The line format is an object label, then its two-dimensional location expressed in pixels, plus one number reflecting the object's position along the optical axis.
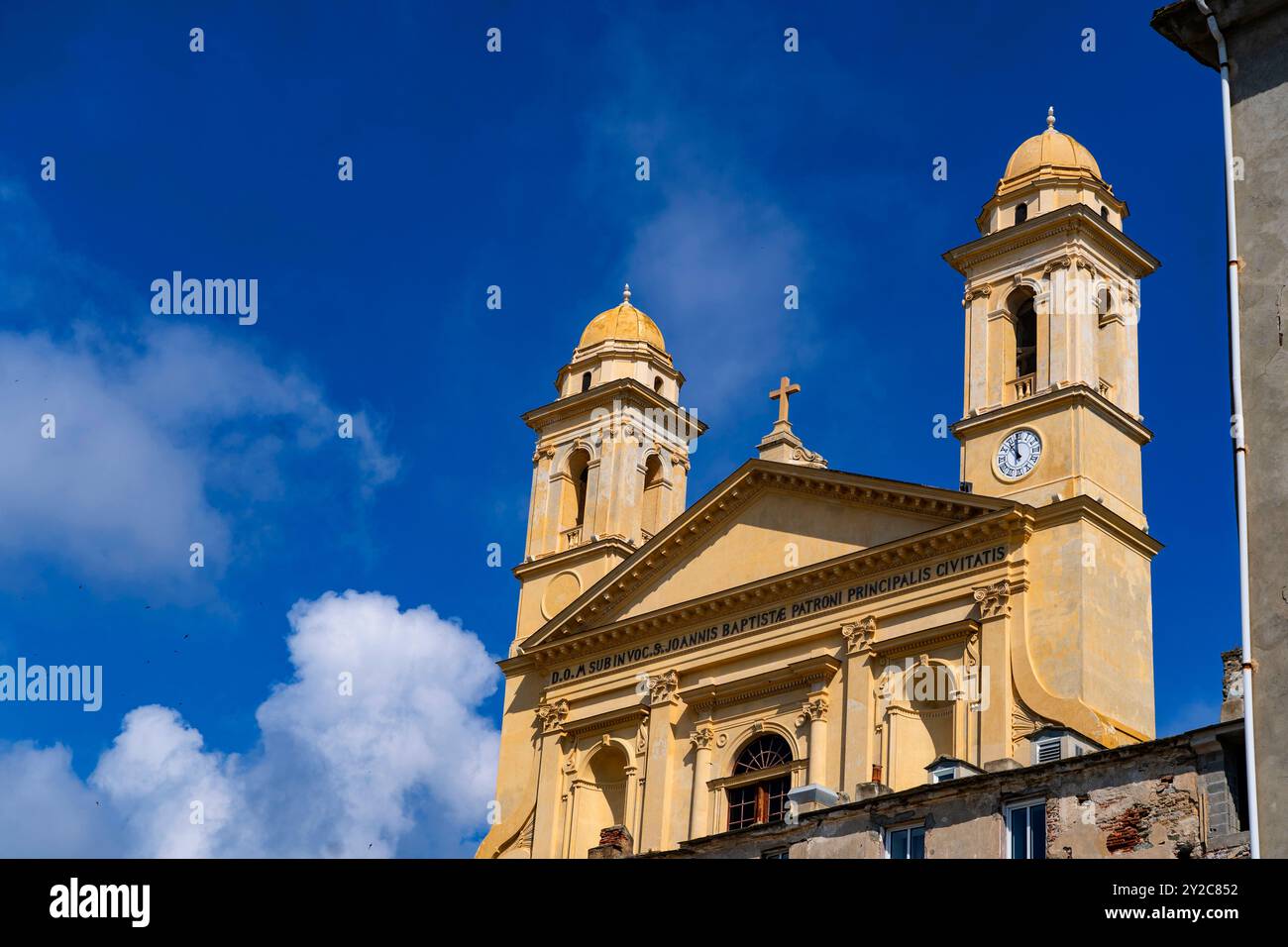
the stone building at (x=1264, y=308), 19.11
